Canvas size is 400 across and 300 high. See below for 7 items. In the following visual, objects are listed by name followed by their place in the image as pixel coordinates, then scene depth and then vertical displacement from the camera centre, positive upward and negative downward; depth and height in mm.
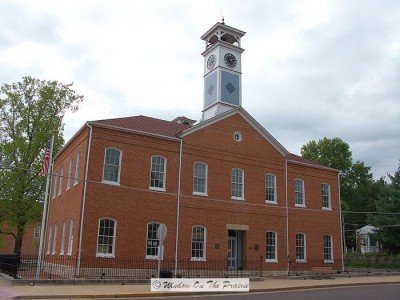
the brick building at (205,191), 23734 +3675
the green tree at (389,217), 42562 +3847
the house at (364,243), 59875 +1564
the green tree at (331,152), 67925 +15982
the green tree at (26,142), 34688 +8514
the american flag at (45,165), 21889 +4020
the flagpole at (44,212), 20700 +1502
